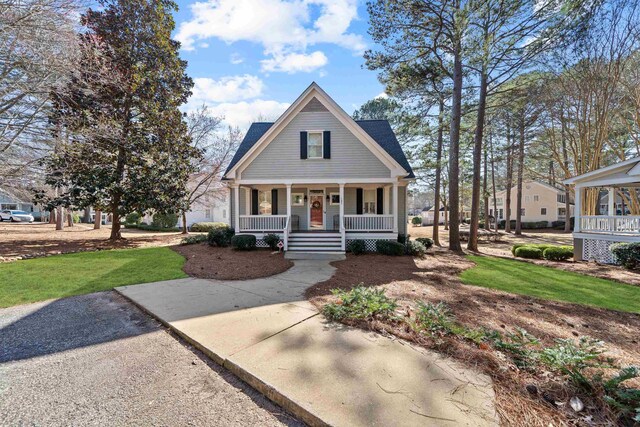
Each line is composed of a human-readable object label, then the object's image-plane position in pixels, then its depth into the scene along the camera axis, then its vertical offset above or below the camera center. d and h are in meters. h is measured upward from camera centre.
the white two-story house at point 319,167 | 12.91 +2.14
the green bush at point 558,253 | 12.66 -1.98
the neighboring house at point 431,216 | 50.97 -0.98
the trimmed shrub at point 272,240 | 12.86 -1.35
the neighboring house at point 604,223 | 11.52 -0.61
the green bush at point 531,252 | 13.34 -2.03
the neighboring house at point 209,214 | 29.11 -0.29
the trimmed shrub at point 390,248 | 12.05 -1.62
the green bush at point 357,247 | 12.27 -1.61
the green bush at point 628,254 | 10.20 -1.66
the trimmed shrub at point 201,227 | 25.67 -1.44
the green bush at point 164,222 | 26.50 -1.00
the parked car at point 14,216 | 33.94 -0.50
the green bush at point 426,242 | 14.73 -1.68
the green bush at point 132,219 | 27.96 -0.74
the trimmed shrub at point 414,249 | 12.21 -1.70
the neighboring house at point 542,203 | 39.12 +1.08
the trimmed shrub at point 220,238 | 13.79 -1.33
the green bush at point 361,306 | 4.23 -1.54
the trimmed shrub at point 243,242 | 12.44 -1.39
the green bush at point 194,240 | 15.37 -1.61
